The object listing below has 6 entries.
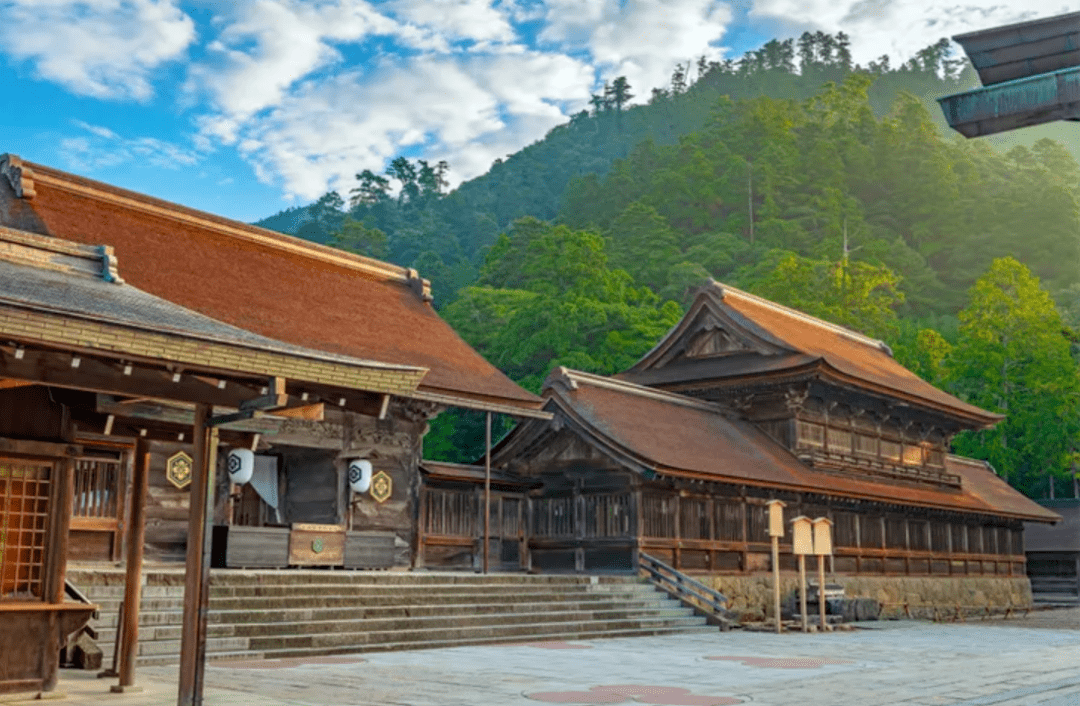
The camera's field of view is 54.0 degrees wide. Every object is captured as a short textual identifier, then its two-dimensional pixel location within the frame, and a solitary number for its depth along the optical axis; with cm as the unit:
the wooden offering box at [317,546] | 1941
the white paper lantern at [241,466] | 1891
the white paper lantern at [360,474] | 2034
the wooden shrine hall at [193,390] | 820
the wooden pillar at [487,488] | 2141
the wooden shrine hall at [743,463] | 2312
